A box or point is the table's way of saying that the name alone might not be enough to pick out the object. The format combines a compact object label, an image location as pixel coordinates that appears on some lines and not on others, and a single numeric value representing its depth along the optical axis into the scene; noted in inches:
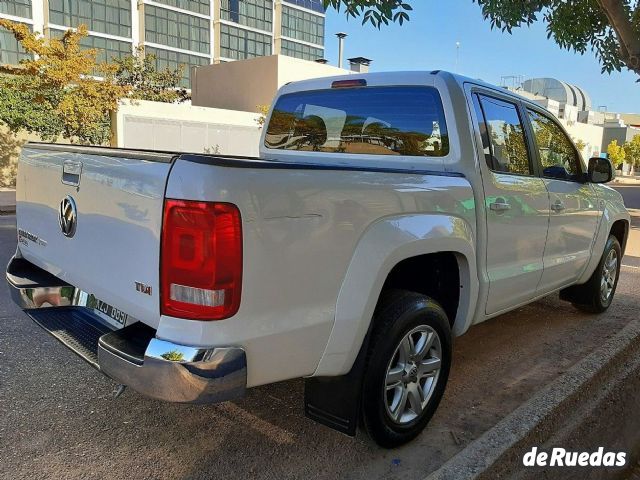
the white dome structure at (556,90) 2901.1
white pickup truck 80.9
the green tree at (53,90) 725.3
